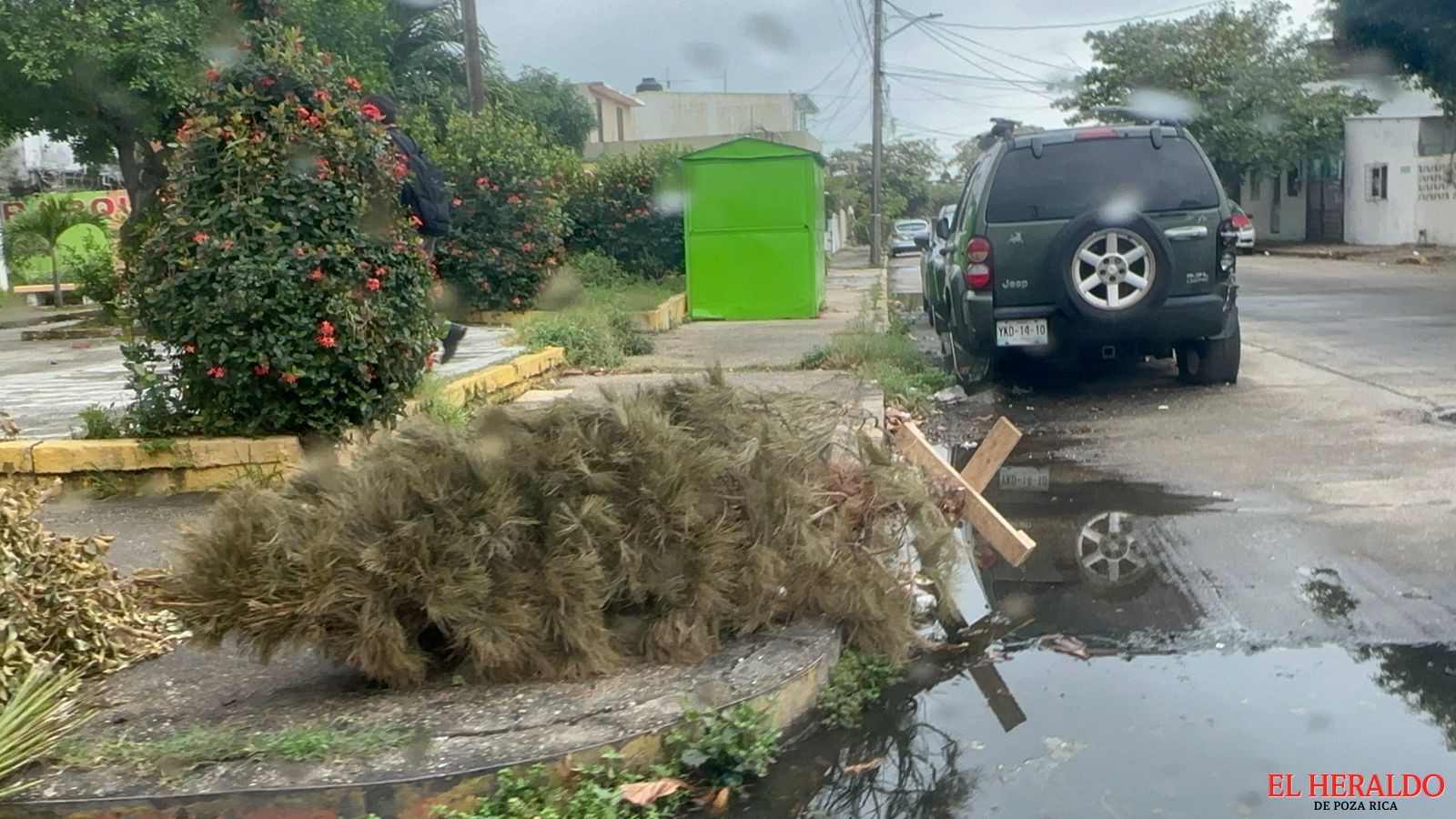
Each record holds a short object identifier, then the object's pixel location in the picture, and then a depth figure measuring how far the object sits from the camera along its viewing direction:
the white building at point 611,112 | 49.06
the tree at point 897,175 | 58.12
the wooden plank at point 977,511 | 4.71
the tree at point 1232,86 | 38.50
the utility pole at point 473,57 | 17.67
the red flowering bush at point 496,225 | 13.79
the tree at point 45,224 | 17.02
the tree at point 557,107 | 37.25
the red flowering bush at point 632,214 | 18.27
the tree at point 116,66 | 15.26
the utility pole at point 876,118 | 35.28
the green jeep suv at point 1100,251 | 8.71
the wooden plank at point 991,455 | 5.32
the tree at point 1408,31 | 22.55
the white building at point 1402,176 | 33.22
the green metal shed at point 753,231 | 15.12
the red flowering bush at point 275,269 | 5.84
